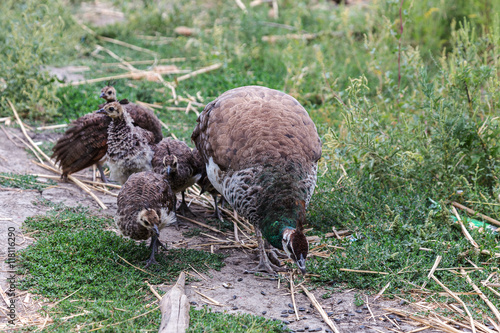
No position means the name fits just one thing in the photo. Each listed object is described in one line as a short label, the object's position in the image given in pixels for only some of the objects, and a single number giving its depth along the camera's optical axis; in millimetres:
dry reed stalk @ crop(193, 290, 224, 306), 3666
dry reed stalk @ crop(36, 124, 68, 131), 6594
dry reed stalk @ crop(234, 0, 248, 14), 10722
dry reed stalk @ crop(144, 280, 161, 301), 3655
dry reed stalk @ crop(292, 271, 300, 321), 3580
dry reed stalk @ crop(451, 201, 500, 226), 4566
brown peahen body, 3855
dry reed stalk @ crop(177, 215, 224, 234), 5042
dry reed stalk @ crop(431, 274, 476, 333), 3363
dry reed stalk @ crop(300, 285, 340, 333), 3408
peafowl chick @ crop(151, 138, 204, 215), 4816
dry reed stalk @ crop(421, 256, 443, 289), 3829
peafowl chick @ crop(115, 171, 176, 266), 4066
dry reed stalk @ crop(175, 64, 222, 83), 8250
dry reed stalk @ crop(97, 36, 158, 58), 9434
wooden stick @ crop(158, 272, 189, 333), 3172
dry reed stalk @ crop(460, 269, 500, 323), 3487
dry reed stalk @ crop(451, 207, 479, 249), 4191
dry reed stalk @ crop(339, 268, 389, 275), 3969
